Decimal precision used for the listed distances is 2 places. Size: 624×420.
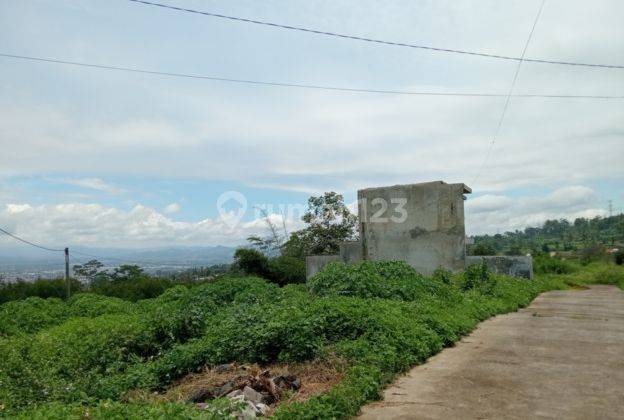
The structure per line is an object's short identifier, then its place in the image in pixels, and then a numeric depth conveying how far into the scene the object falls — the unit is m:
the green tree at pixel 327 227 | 25.24
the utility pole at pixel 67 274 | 18.41
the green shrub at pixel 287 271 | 21.85
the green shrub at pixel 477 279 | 12.59
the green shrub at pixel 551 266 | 23.33
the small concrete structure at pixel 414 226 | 14.98
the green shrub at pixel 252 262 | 21.94
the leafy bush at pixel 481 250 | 25.20
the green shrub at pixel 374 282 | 9.60
